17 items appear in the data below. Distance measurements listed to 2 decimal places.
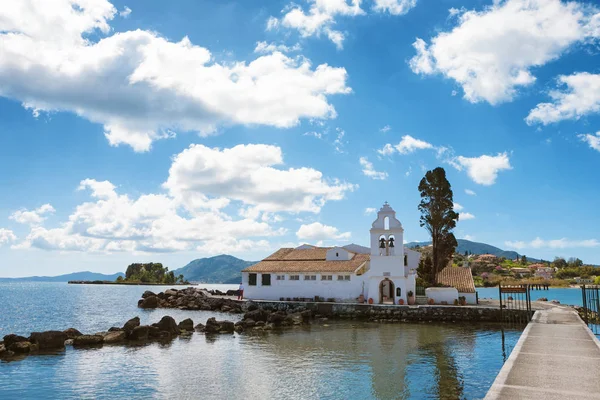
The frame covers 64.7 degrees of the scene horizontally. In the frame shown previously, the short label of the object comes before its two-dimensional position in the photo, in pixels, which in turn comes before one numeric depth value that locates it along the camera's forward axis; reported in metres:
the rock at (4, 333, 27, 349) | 27.96
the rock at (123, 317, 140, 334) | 33.22
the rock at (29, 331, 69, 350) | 29.00
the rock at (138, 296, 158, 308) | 64.51
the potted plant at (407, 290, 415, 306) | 45.84
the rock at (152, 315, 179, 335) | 34.62
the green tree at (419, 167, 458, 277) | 51.25
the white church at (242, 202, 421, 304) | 46.16
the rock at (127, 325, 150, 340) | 32.62
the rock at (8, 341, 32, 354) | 27.30
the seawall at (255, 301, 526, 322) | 41.16
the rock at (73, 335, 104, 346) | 30.00
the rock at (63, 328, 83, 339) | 31.75
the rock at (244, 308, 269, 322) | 42.07
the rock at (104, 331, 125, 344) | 31.25
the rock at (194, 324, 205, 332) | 37.00
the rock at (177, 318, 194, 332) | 36.72
